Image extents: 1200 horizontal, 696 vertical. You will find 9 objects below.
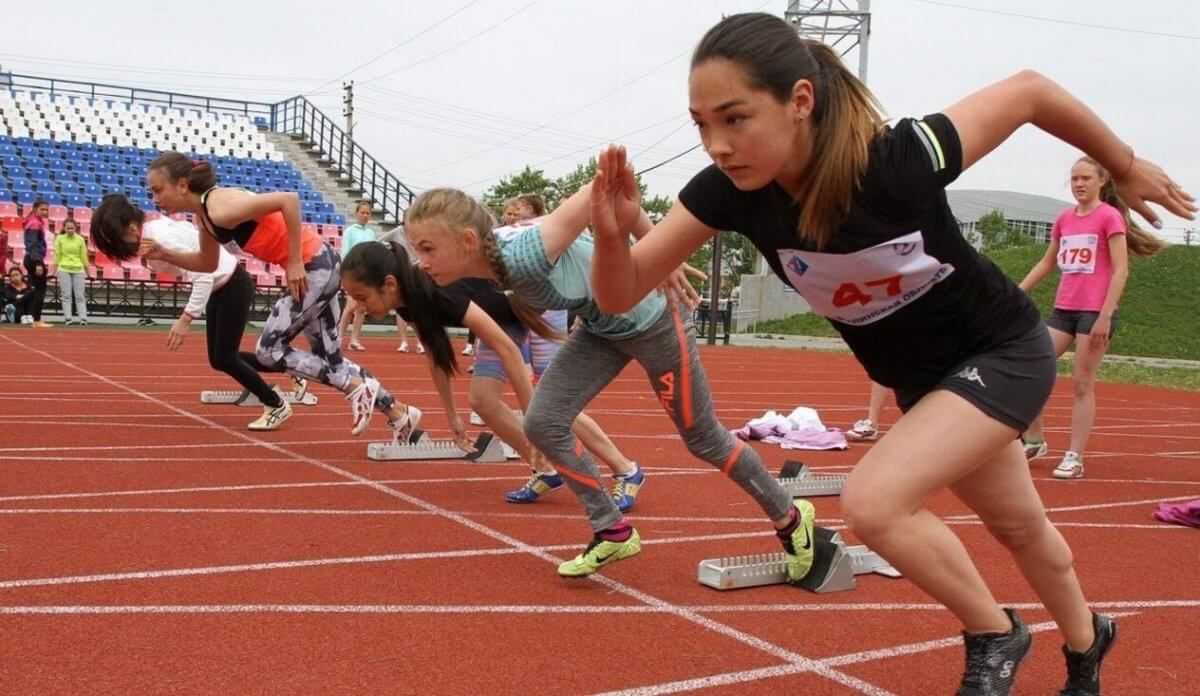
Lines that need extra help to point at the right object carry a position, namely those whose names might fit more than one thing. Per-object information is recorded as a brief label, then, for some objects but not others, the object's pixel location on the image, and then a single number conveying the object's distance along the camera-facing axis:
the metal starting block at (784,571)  3.84
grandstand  20.27
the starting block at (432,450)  6.57
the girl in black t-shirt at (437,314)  5.37
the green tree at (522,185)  63.25
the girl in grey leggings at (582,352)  3.86
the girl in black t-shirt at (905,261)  2.30
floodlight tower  35.06
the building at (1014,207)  87.88
